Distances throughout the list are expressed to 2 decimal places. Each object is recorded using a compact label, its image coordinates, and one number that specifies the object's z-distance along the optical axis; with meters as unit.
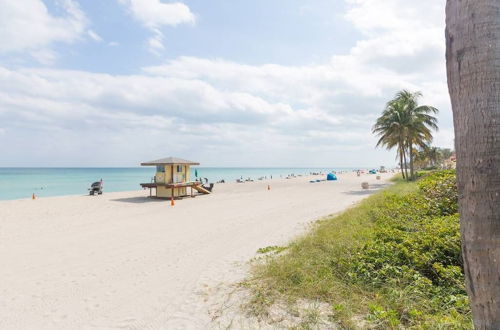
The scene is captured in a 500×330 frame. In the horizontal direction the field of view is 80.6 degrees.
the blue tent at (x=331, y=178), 45.72
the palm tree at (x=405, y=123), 29.69
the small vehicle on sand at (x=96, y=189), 26.36
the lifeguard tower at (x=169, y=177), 21.59
